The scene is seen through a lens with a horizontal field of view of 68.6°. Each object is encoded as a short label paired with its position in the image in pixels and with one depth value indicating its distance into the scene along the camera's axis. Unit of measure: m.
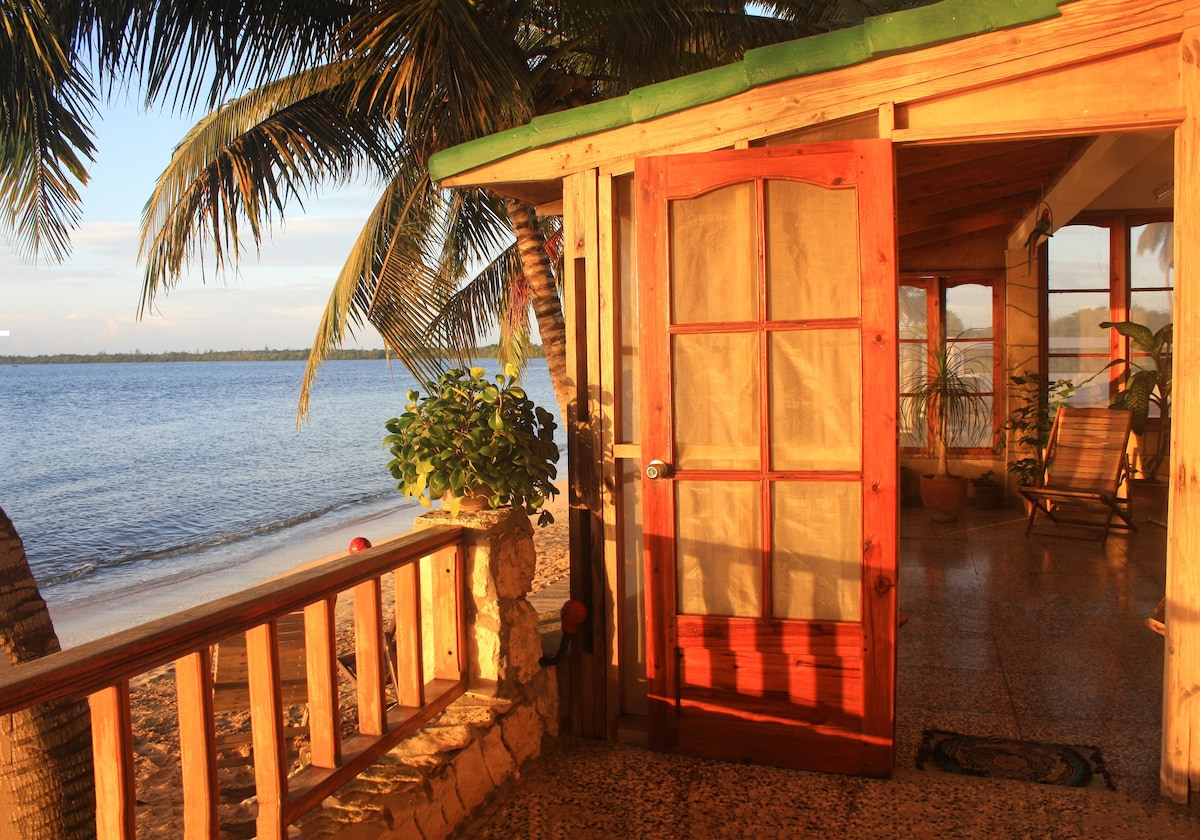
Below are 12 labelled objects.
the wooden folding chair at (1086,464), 6.40
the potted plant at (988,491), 7.84
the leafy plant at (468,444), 3.01
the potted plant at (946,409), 7.40
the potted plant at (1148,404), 6.62
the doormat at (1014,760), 2.97
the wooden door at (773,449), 2.87
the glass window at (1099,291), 7.52
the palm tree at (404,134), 5.95
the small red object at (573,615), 3.25
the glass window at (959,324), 7.99
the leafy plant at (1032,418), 7.43
